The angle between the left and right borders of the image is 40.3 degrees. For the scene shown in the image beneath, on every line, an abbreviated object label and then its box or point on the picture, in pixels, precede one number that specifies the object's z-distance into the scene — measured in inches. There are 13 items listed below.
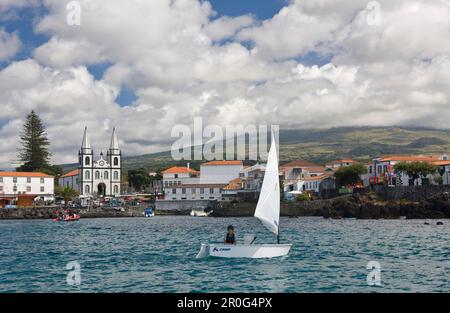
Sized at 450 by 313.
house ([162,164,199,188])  7096.5
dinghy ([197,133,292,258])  1405.0
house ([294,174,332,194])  5826.8
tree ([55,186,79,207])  6589.6
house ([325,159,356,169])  6800.2
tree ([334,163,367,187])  5433.1
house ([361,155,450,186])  5148.1
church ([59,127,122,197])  7787.9
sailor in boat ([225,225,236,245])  1430.9
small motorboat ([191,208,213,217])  5570.9
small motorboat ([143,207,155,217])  5511.8
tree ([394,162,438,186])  4928.6
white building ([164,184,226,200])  6215.6
